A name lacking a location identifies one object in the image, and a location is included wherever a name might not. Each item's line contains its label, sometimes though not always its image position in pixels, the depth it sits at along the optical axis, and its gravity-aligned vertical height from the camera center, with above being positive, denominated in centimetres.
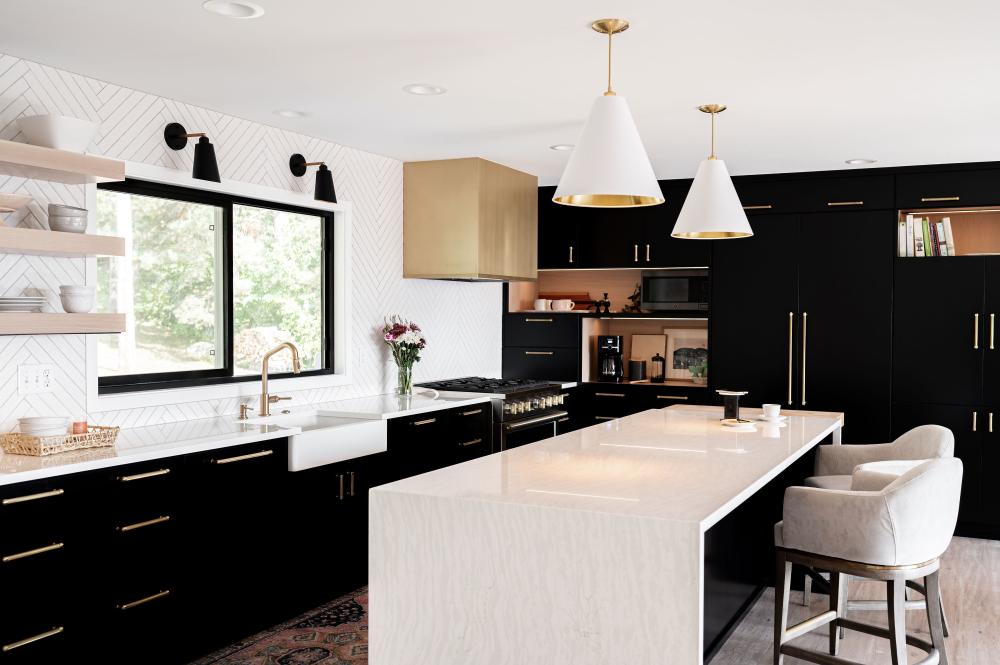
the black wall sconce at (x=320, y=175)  496 +84
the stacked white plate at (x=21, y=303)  327 +8
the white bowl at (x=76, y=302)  345 +9
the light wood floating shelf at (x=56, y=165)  320 +60
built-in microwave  660 +26
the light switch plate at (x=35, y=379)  353 -22
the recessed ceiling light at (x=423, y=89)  397 +106
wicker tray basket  319 -43
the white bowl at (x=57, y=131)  337 +74
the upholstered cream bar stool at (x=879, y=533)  293 -71
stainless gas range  574 -56
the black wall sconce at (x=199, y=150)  413 +83
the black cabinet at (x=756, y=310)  627 +10
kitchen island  232 -65
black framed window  410 +20
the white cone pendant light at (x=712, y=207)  399 +53
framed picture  689 -19
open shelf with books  595 +63
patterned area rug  369 -138
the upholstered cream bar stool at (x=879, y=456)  362 -60
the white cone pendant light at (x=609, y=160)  288 +54
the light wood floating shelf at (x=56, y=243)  318 +31
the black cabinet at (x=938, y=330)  577 -3
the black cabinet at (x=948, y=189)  577 +89
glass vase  566 -35
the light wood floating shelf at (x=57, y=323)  323 +1
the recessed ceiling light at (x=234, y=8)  293 +106
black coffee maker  698 -25
